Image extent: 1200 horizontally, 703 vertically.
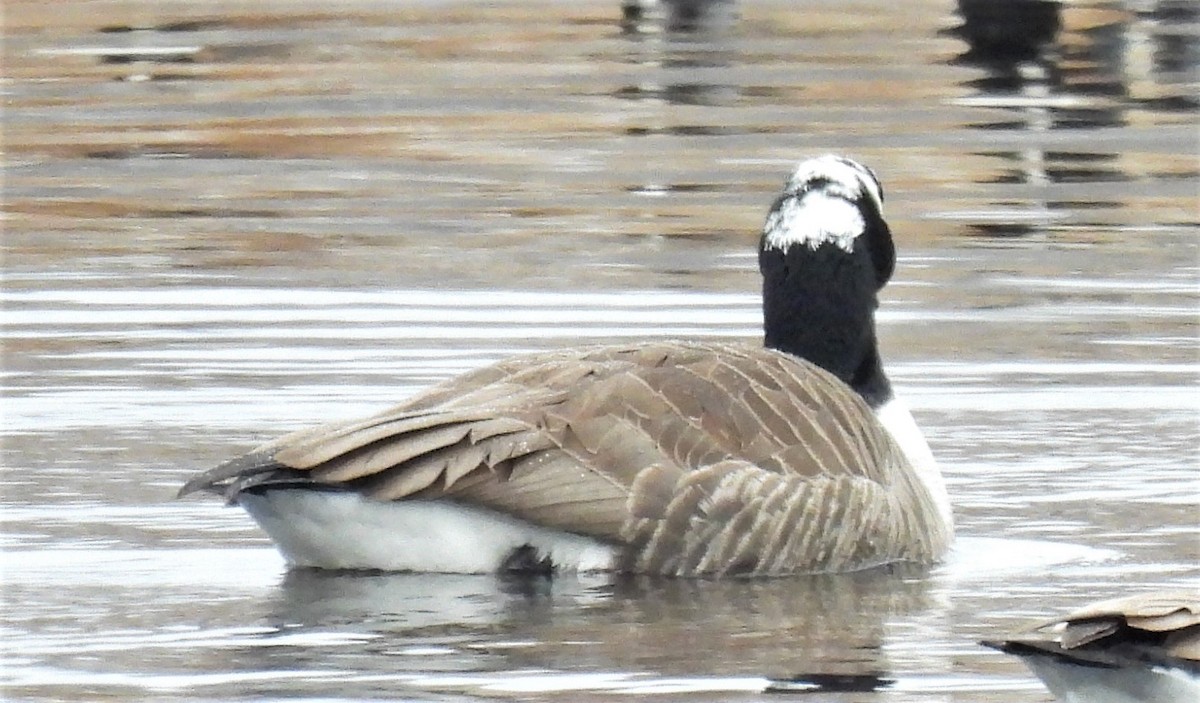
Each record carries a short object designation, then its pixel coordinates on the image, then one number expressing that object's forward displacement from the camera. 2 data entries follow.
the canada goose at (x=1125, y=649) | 14.26
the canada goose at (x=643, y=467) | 19.22
